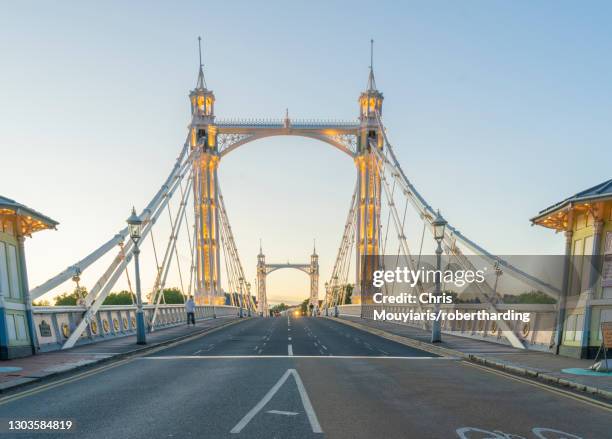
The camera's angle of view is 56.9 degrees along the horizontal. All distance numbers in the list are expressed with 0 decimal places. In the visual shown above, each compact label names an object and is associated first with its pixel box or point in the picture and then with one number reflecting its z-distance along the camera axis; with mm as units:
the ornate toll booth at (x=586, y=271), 15352
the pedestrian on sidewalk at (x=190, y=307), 35897
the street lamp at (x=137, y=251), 21500
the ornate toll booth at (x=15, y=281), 15773
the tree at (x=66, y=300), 97188
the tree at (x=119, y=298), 105188
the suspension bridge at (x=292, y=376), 8016
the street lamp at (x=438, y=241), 23370
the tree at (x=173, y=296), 112688
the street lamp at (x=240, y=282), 68600
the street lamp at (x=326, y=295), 84625
